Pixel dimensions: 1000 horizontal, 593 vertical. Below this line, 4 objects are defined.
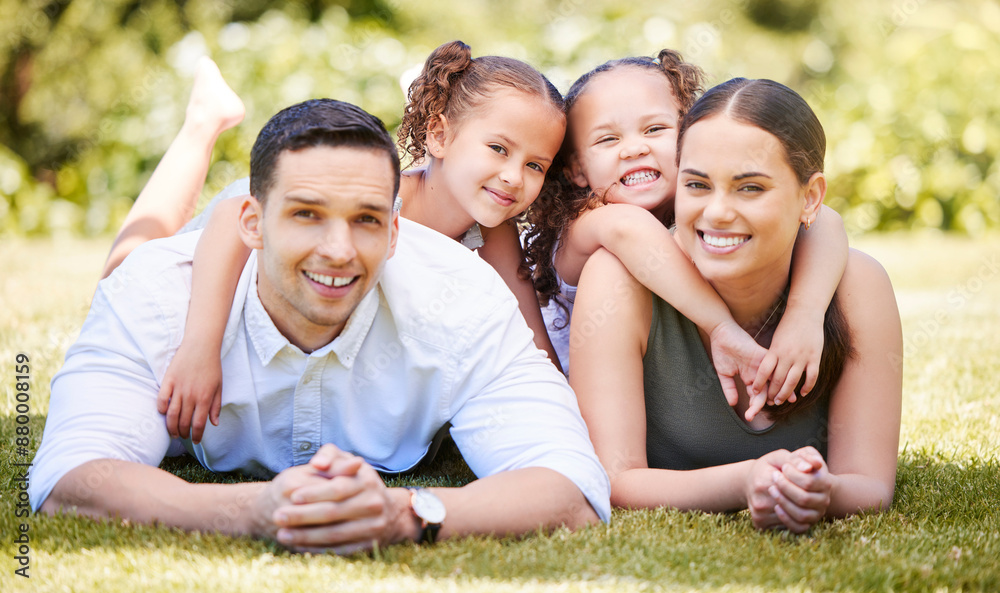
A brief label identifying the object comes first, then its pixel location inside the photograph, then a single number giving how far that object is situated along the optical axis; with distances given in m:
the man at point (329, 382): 2.27
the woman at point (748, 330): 2.68
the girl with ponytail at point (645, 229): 2.77
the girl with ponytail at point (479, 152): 3.58
